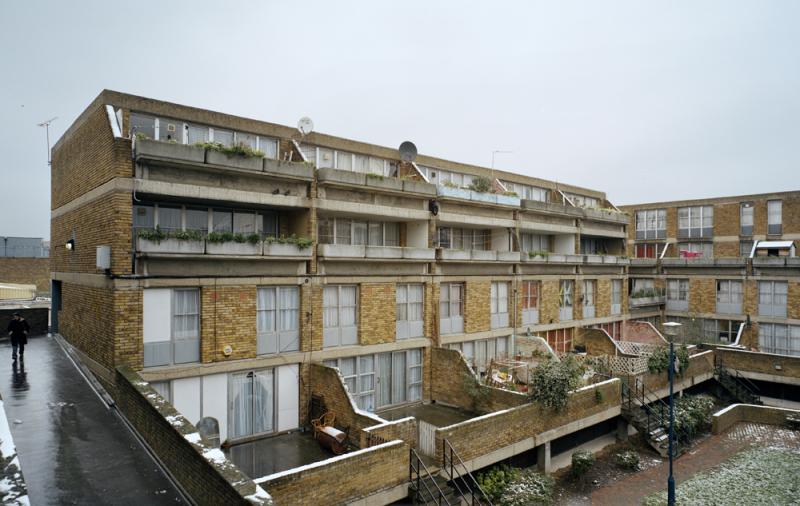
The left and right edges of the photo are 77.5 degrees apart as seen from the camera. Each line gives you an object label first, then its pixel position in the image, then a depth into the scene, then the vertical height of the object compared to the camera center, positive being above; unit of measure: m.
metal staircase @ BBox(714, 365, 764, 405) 28.98 -7.21
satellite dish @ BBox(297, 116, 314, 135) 20.14 +5.69
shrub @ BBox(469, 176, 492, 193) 24.89 +4.05
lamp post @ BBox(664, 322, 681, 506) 15.46 -2.29
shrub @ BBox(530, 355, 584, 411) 18.80 -4.52
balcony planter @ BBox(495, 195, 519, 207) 25.70 +3.39
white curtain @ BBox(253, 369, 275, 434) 17.38 -4.74
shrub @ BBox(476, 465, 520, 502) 16.47 -7.29
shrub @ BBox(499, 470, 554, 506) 16.02 -7.48
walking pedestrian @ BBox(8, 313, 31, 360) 17.23 -2.34
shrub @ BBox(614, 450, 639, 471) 20.56 -8.14
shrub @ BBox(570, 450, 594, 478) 19.25 -7.70
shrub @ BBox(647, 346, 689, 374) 24.88 -4.84
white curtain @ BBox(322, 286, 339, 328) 19.42 -1.61
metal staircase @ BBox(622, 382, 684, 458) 22.36 -7.10
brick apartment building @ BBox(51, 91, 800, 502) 15.12 -0.43
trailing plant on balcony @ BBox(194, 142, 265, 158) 15.99 +3.84
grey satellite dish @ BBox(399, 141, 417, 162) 23.94 +5.51
